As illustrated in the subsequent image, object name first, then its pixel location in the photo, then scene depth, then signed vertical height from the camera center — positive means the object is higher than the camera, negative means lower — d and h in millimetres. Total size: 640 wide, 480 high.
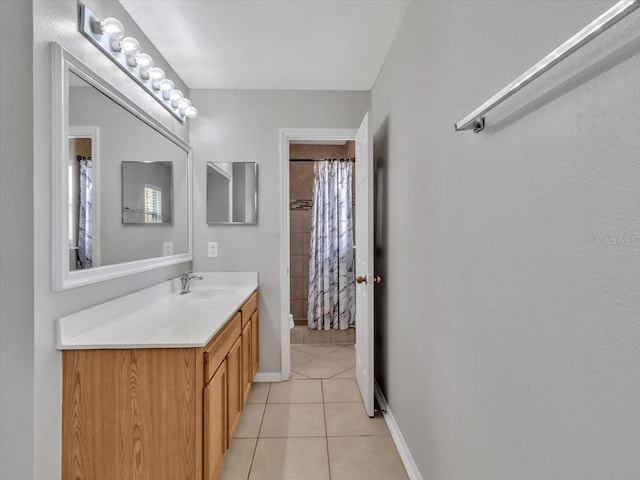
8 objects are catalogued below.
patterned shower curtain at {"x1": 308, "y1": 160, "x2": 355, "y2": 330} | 3691 -132
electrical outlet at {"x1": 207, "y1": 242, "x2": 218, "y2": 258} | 2648 -98
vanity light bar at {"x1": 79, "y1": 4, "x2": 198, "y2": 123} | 1418 +957
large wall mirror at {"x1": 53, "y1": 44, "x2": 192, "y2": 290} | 1252 +282
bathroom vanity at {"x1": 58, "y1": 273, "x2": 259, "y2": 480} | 1244 -661
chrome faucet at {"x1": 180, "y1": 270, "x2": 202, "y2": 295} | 2332 -311
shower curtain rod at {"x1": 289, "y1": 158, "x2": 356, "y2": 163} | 3812 +976
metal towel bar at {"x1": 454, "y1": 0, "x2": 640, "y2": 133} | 470 +331
